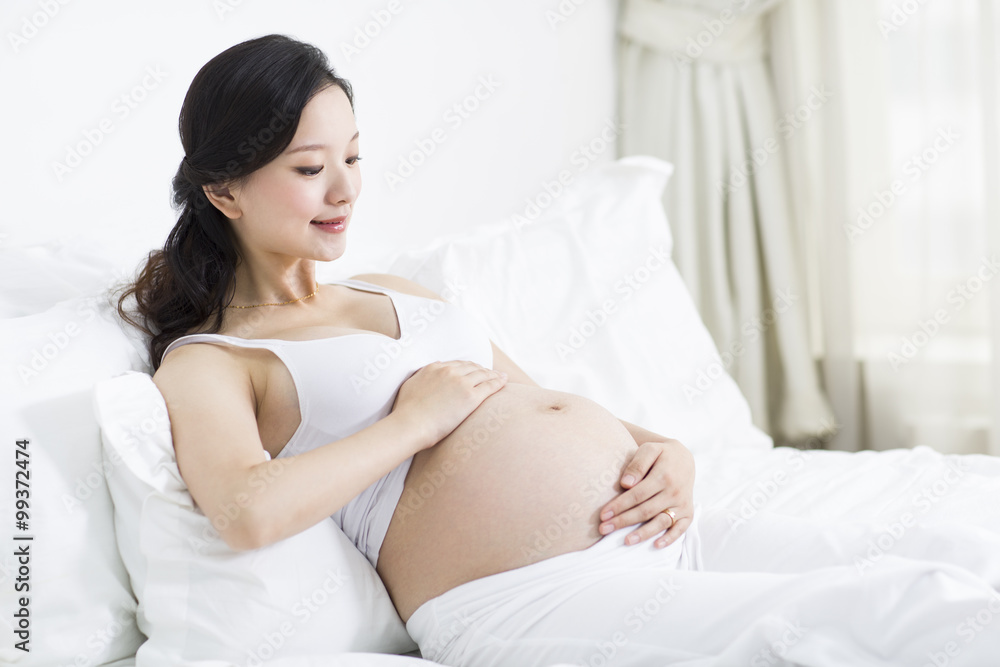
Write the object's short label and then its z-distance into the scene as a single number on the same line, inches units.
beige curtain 93.4
